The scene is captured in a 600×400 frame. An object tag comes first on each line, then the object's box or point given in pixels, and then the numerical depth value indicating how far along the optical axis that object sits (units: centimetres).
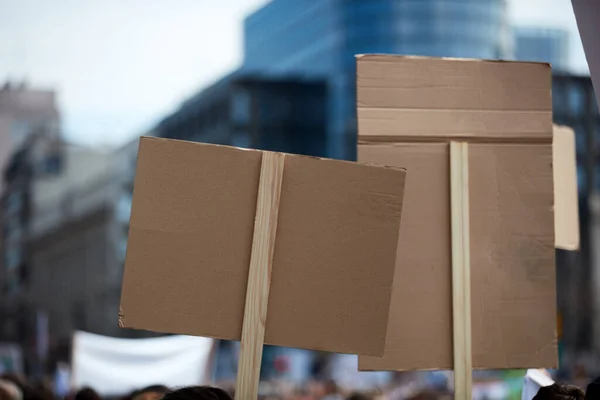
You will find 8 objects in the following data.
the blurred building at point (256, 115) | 10356
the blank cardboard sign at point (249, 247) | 353
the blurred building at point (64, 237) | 9947
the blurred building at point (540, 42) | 12962
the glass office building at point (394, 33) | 11806
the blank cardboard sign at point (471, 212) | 387
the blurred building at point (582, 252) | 9126
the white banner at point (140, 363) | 1149
